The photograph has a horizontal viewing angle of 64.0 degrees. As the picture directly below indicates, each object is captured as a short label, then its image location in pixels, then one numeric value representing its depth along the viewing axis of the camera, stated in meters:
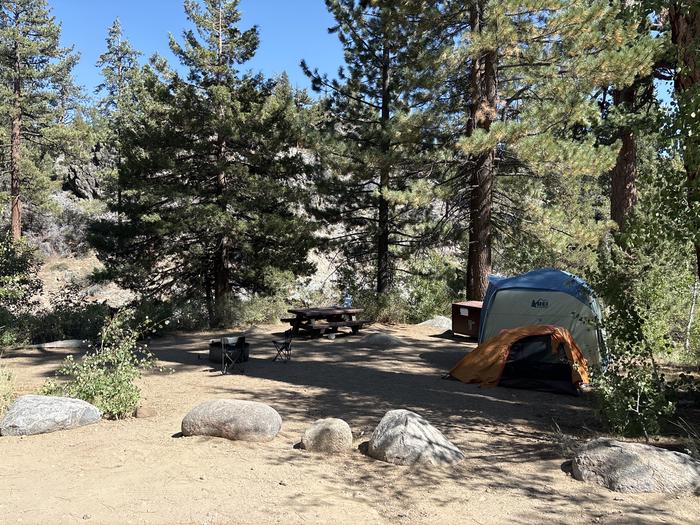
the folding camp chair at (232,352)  10.09
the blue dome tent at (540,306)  10.21
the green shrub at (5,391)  6.89
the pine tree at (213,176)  16.12
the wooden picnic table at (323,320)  14.42
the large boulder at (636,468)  4.77
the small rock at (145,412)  7.16
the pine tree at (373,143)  15.40
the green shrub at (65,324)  14.16
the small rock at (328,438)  5.86
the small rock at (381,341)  13.38
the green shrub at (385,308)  17.48
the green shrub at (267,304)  16.44
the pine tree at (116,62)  49.44
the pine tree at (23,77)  26.53
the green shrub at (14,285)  13.48
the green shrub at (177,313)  15.33
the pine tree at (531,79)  12.29
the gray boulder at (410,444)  5.51
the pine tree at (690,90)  5.01
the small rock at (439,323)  16.44
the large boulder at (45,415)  6.16
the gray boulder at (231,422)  6.06
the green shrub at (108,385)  6.93
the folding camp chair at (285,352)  11.20
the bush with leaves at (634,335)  6.25
